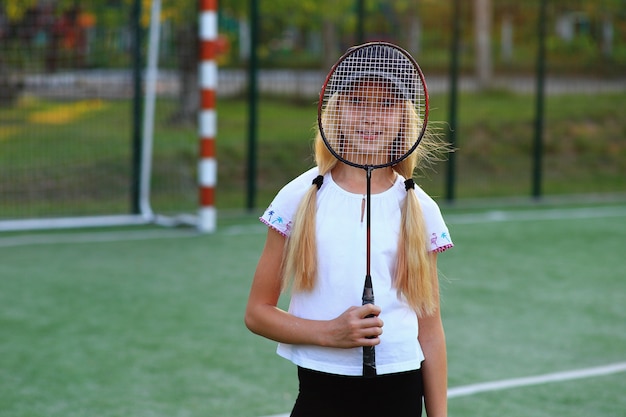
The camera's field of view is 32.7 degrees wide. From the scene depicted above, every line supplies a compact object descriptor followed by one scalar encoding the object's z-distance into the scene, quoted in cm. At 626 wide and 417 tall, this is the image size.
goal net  1030
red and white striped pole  946
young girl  281
